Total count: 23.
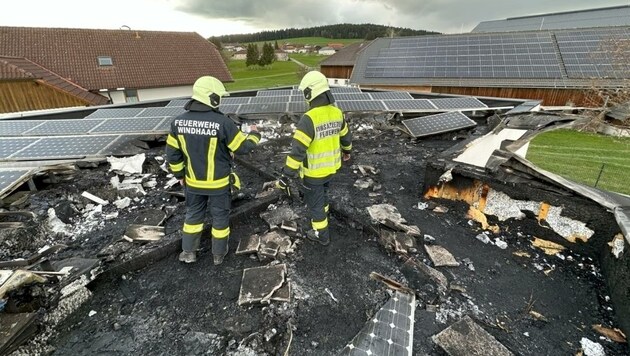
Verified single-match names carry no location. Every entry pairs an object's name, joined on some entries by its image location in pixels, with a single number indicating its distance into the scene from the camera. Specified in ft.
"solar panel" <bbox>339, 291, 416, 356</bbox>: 7.18
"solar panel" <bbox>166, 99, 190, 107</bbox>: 29.28
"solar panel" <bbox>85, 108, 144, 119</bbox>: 24.30
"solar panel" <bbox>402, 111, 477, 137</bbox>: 20.66
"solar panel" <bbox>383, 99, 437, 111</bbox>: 23.62
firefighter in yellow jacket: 10.09
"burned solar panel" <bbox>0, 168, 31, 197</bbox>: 12.12
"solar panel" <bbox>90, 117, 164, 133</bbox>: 20.26
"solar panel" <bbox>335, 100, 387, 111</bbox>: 23.58
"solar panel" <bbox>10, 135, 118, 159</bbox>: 15.62
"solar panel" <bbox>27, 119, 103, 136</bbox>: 19.85
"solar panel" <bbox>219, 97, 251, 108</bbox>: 26.00
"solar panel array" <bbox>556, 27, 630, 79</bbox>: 58.08
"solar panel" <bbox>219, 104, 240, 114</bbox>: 23.68
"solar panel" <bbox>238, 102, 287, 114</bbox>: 23.28
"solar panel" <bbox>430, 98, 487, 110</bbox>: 23.97
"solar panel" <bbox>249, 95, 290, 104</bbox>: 25.76
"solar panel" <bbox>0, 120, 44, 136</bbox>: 19.76
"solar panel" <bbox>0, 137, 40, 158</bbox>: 15.65
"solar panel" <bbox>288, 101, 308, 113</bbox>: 23.19
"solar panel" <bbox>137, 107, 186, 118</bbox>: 23.86
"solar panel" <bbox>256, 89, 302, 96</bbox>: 28.93
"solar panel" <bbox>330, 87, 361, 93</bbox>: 31.24
